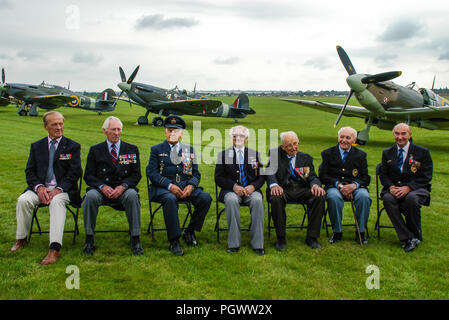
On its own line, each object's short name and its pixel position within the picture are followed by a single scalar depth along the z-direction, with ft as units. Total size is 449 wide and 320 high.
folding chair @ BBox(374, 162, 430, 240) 14.64
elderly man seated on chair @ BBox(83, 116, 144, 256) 13.25
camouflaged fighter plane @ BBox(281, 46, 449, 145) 42.45
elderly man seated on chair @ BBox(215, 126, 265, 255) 14.14
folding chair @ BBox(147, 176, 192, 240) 14.49
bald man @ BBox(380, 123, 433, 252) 14.12
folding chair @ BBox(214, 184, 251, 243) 14.38
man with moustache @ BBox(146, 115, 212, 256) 13.67
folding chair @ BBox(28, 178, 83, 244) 13.42
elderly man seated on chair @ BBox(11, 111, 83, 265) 13.07
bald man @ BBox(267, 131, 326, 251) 14.11
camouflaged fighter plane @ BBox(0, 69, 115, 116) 85.11
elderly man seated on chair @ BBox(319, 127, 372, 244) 14.57
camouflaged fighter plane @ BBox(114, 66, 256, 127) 71.77
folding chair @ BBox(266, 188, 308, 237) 14.90
